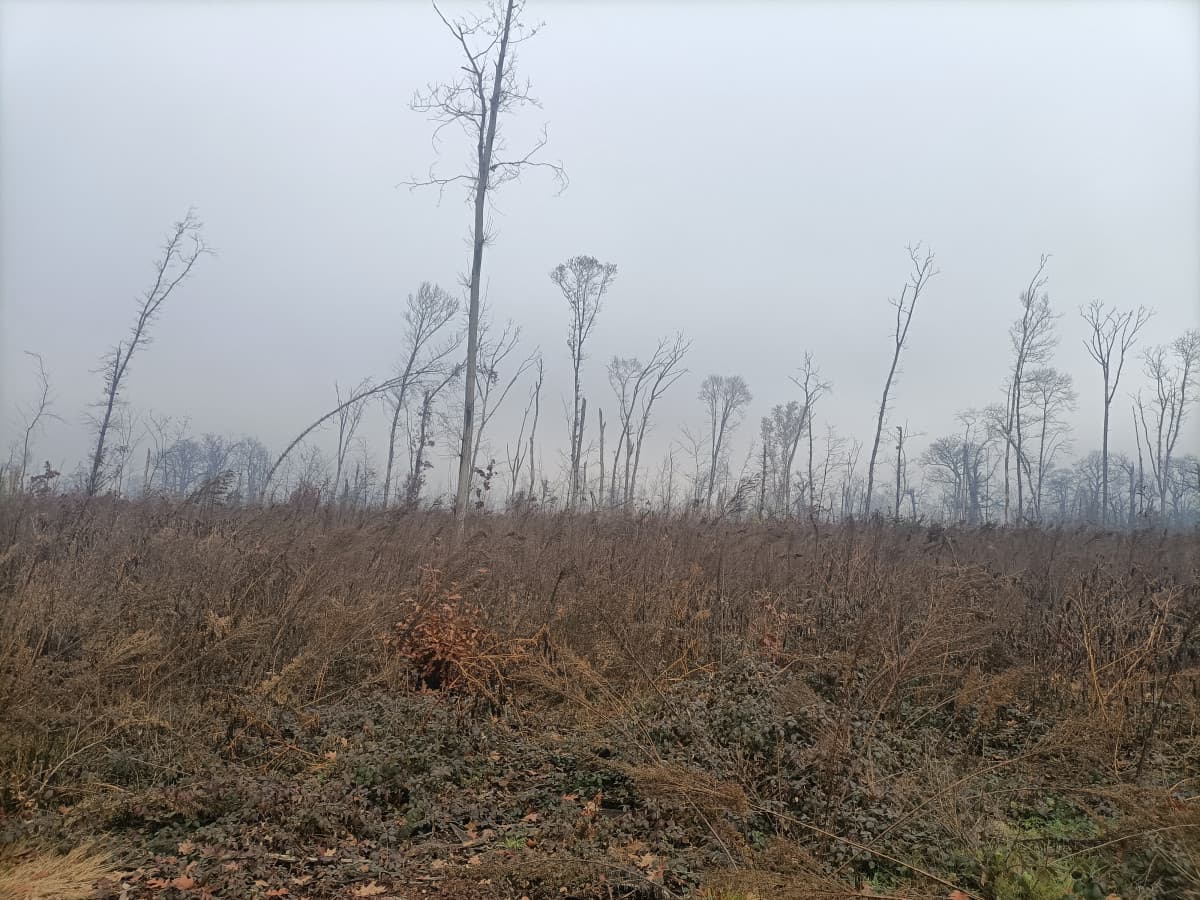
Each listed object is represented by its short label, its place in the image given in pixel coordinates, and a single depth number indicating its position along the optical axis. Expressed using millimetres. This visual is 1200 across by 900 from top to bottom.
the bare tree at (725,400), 38688
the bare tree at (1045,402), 27906
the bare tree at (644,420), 27719
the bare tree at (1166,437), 32281
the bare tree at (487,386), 26044
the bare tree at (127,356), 22688
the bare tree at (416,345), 29377
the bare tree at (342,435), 32938
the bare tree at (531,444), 29241
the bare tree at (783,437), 31516
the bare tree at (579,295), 27656
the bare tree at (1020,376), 26344
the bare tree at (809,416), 30220
